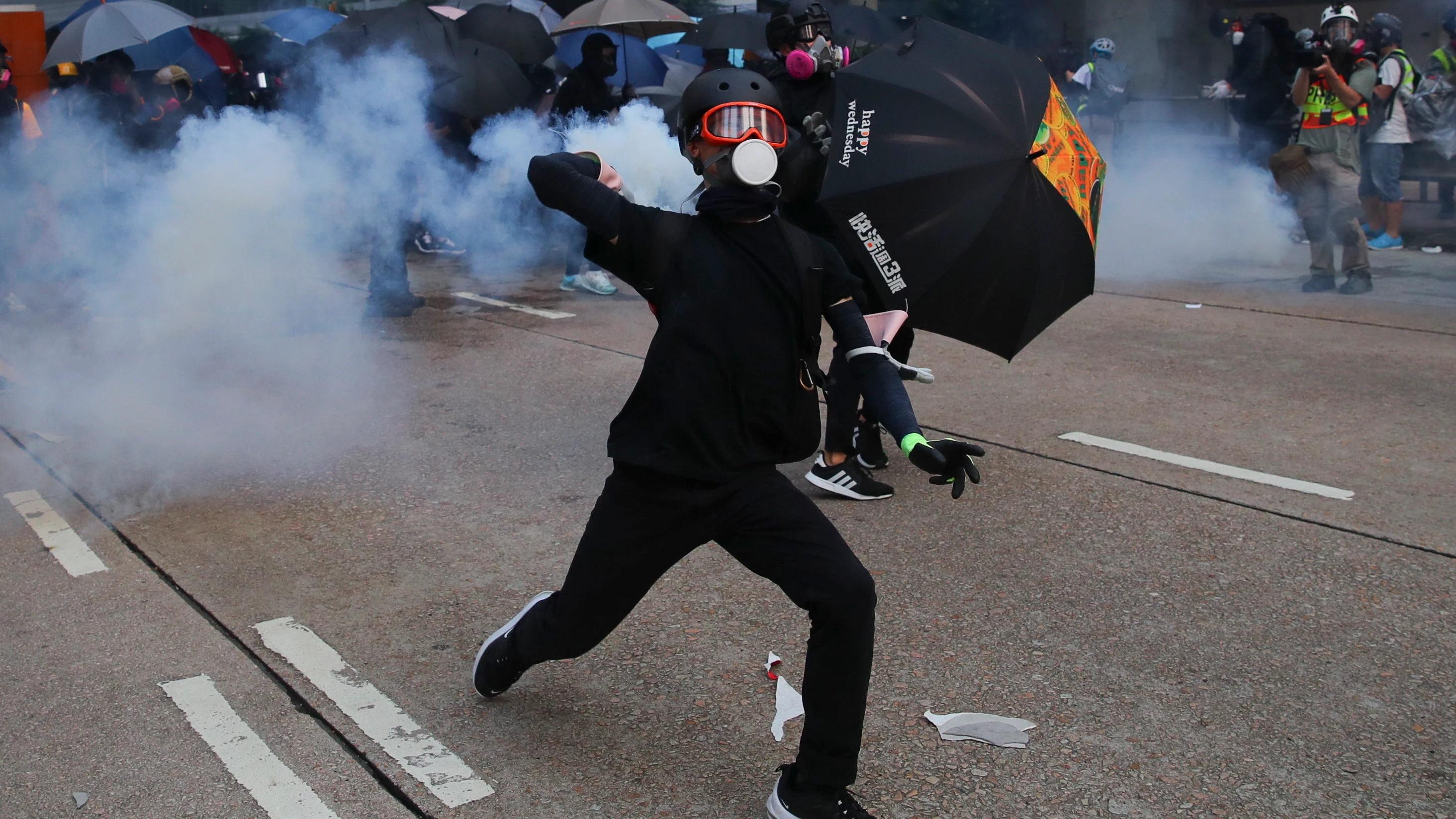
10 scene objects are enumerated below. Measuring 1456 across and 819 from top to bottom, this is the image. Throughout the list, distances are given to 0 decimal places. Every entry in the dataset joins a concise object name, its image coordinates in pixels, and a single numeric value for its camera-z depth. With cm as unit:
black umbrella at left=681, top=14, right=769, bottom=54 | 1264
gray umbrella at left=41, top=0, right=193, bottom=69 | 938
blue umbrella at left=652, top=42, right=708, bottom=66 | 1539
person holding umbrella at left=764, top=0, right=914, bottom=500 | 430
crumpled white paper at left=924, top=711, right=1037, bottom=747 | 326
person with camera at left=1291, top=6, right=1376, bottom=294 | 920
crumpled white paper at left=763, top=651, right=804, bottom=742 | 335
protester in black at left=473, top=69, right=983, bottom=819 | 277
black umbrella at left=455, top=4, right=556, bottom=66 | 1007
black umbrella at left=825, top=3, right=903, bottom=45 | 1380
